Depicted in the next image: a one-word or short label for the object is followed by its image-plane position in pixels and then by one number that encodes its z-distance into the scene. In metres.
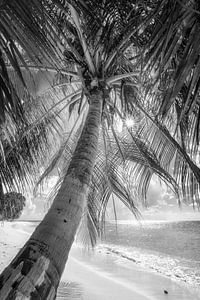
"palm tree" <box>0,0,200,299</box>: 1.26
